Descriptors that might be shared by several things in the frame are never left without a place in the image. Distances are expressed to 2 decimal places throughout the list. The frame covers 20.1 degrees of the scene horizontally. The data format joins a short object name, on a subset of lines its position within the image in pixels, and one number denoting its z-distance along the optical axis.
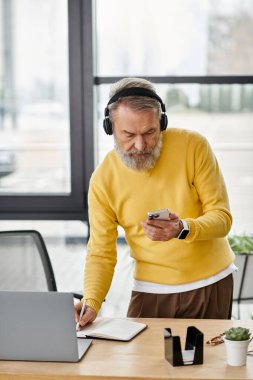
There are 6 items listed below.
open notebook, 2.35
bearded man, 2.51
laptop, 2.07
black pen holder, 2.10
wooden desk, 2.04
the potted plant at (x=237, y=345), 2.07
